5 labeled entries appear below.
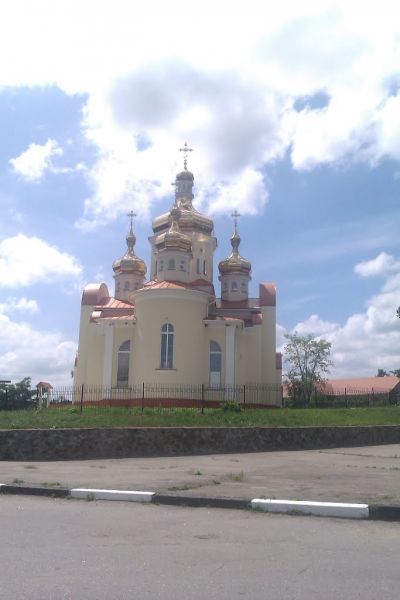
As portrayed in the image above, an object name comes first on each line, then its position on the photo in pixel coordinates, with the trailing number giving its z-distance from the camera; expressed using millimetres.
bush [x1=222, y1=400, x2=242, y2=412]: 21673
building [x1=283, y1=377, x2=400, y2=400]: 54331
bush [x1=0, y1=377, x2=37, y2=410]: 25659
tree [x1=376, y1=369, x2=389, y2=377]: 79750
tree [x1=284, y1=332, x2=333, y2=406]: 38312
